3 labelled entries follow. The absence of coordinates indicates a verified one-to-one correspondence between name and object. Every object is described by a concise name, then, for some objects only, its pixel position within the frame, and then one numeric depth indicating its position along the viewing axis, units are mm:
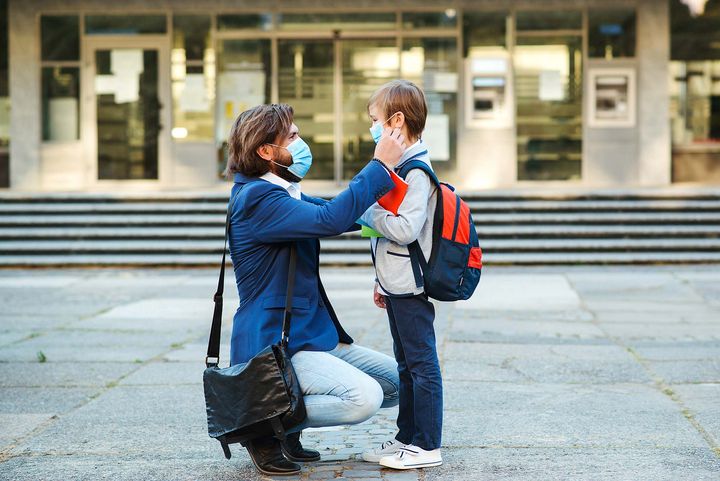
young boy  8779
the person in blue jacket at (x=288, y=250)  8662
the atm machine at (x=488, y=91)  37297
